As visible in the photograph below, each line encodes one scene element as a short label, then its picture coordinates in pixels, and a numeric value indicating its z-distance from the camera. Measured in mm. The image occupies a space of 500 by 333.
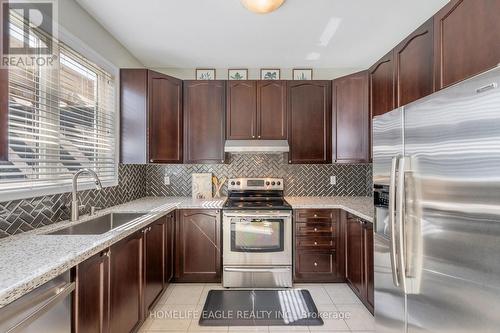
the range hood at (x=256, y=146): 3137
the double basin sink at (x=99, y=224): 1878
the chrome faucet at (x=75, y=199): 1958
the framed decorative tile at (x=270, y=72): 3525
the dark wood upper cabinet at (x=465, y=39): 1267
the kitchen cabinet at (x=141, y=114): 2947
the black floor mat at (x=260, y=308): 2238
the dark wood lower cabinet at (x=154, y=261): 2168
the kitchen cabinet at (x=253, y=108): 3262
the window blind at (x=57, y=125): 1654
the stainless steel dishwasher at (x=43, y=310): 940
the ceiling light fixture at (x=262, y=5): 2012
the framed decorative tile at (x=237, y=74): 3516
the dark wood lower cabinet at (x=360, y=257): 2254
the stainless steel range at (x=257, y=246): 2816
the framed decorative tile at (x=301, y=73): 3537
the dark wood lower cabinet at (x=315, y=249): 2898
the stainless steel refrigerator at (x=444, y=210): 944
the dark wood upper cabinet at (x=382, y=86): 2346
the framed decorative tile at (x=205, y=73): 3531
